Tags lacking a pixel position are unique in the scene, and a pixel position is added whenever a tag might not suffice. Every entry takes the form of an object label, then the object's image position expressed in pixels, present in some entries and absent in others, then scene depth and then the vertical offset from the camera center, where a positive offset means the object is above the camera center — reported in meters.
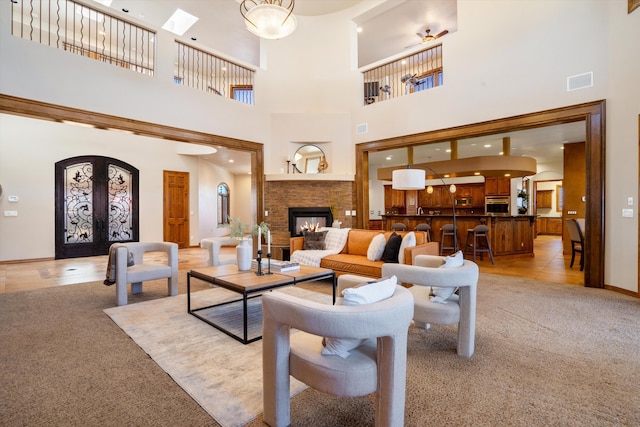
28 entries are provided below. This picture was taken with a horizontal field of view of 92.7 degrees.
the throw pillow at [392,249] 4.48 -0.55
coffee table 2.95 -0.72
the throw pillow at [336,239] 5.43 -0.49
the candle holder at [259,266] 3.52 -0.63
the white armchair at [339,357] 1.43 -0.76
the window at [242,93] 10.04 +4.10
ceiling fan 8.58 +5.09
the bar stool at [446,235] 7.75 -0.62
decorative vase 3.75 -0.54
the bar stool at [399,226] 8.38 -0.40
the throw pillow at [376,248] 4.64 -0.56
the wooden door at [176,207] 9.28 +0.18
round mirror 7.70 +1.33
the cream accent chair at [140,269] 3.92 -0.77
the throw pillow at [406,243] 4.33 -0.45
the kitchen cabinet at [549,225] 14.02 -0.65
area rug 1.93 -1.20
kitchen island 7.59 -0.49
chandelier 4.12 +2.68
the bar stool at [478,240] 6.97 -0.70
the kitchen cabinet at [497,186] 11.59 +0.97
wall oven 11.60 +0.28
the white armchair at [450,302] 2.42 -0.72
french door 7.55 +0.22
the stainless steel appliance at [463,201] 13.00 +0.45
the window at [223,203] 11.67 +0.38
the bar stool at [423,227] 7.86 -0.40
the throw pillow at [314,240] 5.44 -0.50
